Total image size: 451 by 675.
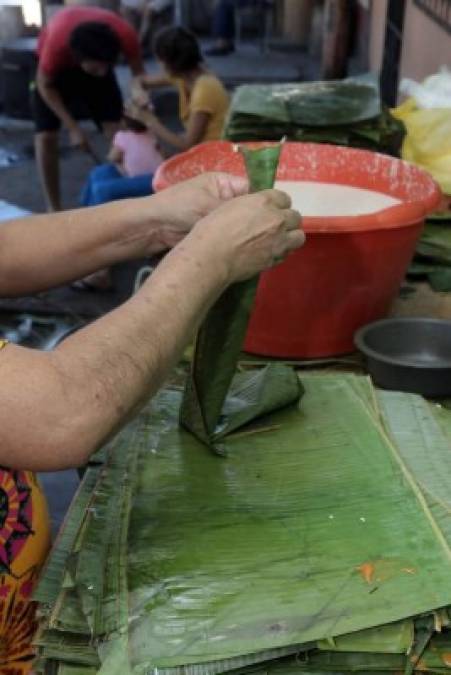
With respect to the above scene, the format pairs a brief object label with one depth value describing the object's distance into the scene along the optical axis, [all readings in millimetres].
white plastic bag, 3291
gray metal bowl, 1896
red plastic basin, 1953
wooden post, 6699
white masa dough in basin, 2180
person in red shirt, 5742
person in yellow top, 5297
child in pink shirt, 4852
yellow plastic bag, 2877
